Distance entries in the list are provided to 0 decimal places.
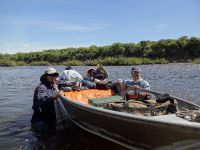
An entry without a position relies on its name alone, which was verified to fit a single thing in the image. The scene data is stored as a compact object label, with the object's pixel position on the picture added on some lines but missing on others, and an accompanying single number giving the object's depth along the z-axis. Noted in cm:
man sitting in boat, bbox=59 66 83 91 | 590
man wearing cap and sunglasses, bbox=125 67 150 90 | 478
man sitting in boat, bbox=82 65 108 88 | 592
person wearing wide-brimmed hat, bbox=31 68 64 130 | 425
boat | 276
